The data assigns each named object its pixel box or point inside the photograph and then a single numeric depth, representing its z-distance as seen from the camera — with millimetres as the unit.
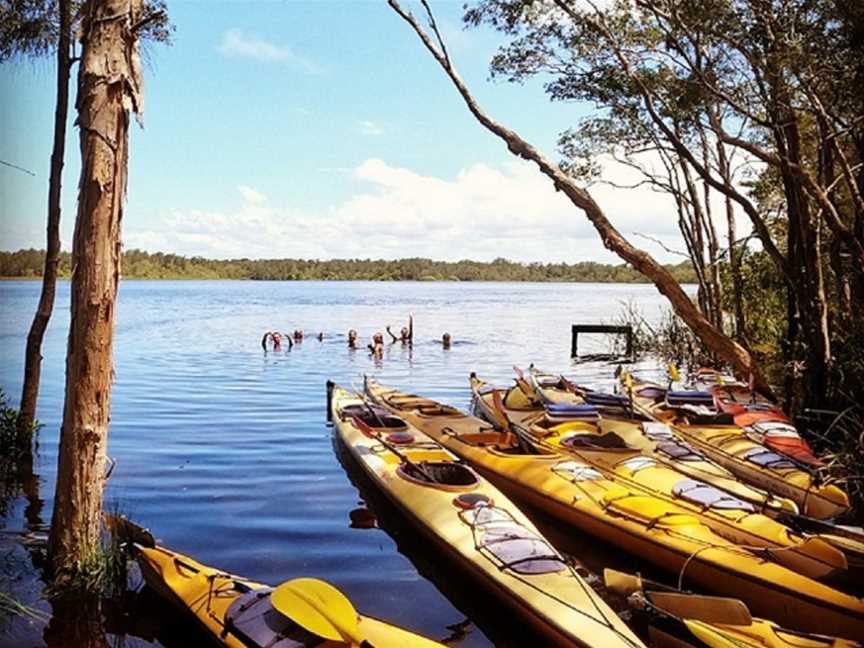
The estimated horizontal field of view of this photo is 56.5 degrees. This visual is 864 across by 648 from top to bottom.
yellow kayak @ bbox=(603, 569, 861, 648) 4551
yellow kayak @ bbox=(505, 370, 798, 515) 7753
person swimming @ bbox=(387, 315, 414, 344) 27656
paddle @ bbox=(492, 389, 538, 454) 9094
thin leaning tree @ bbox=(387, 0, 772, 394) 9883
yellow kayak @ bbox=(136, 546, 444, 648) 4355
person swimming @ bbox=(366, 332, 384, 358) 24297
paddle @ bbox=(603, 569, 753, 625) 4766
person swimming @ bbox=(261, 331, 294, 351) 25364
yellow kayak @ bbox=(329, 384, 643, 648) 5070
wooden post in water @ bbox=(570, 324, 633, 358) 25509
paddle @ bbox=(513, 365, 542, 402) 12188
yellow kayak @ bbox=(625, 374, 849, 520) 7789
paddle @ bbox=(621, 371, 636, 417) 10372
